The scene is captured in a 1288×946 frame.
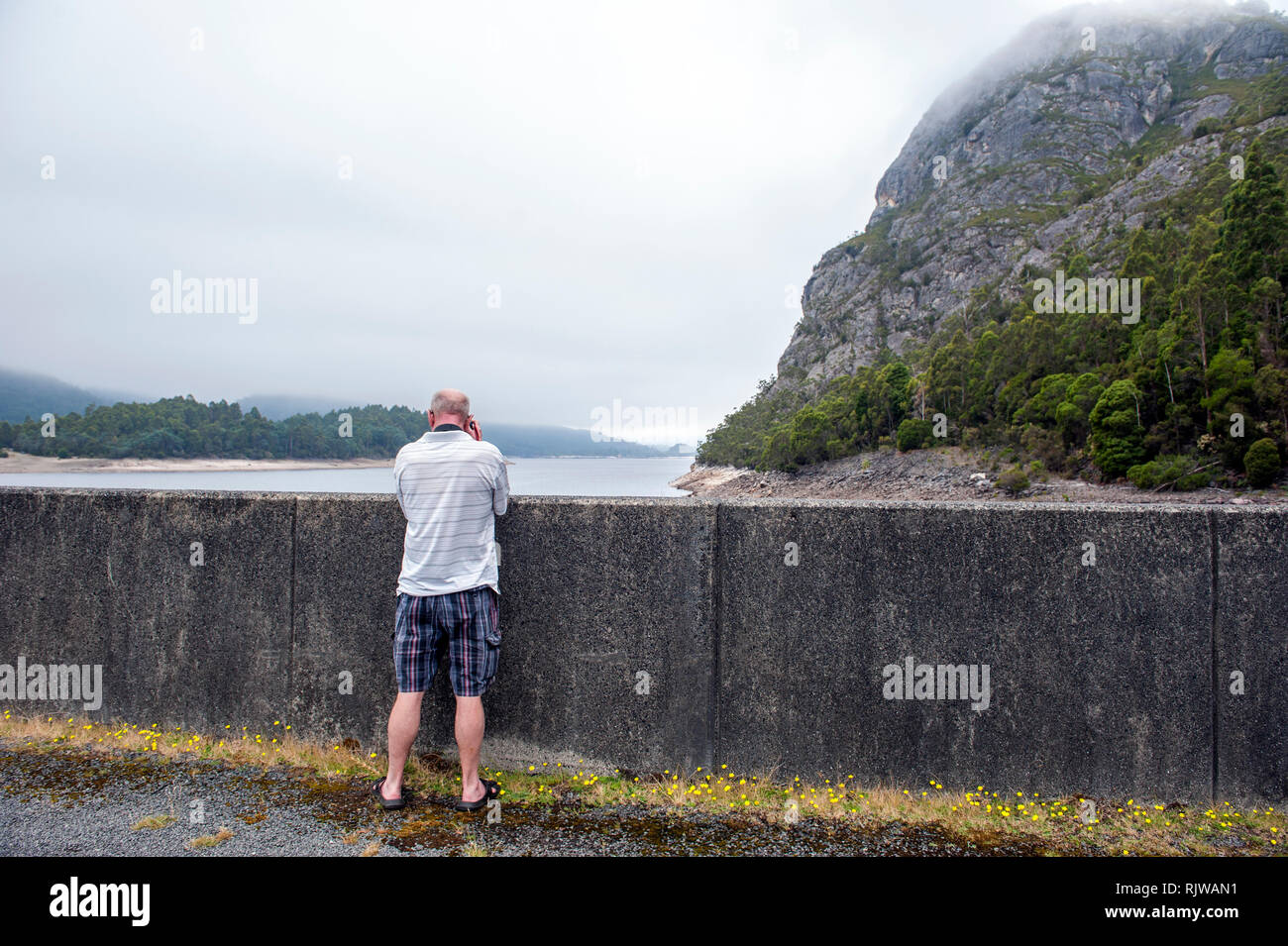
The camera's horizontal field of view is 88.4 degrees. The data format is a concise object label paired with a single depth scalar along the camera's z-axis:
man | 3.35
